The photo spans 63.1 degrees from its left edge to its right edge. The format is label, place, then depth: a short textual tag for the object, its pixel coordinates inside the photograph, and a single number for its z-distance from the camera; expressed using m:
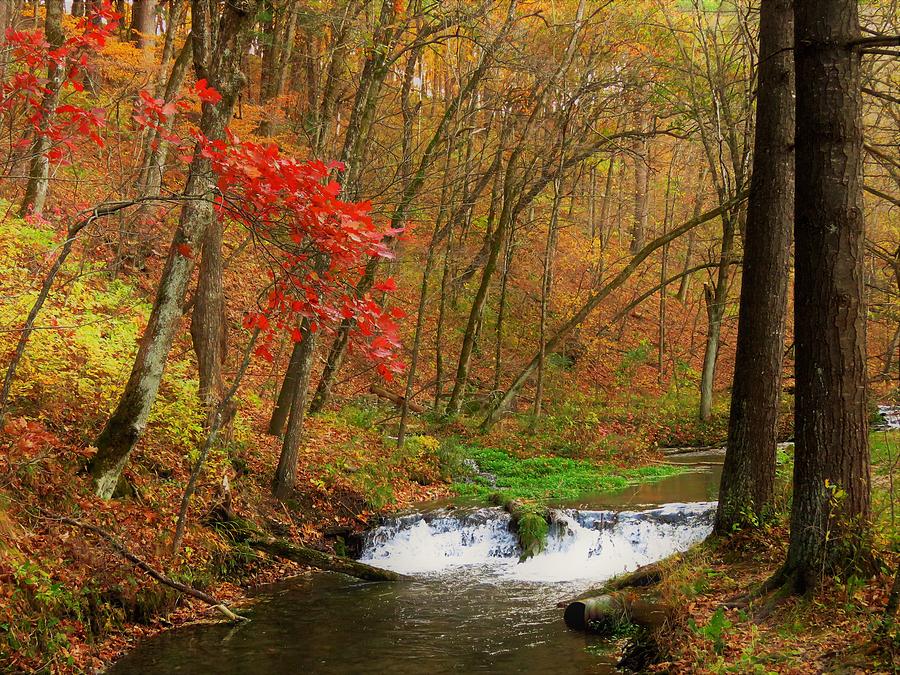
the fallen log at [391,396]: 17.62
